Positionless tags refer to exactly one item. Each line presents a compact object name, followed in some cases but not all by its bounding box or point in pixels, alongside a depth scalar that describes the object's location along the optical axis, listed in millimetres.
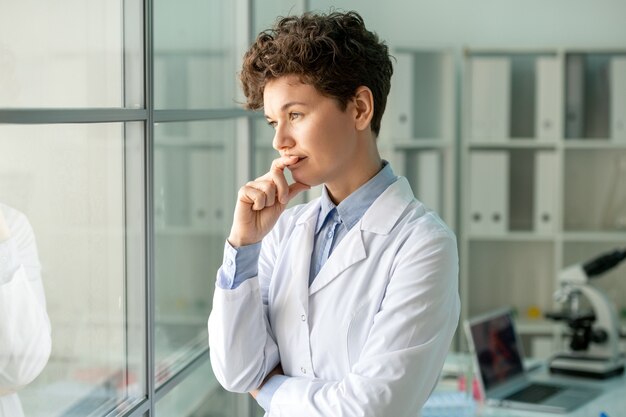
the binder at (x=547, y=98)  4402
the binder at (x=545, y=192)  4445
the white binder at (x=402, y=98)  4418
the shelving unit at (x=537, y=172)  4414
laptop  2881
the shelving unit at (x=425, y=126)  4445
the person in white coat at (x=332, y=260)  1408
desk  2797
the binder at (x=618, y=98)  4312
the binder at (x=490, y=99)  4438
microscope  3256
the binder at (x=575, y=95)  4383
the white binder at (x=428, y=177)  4449
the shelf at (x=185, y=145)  2246
